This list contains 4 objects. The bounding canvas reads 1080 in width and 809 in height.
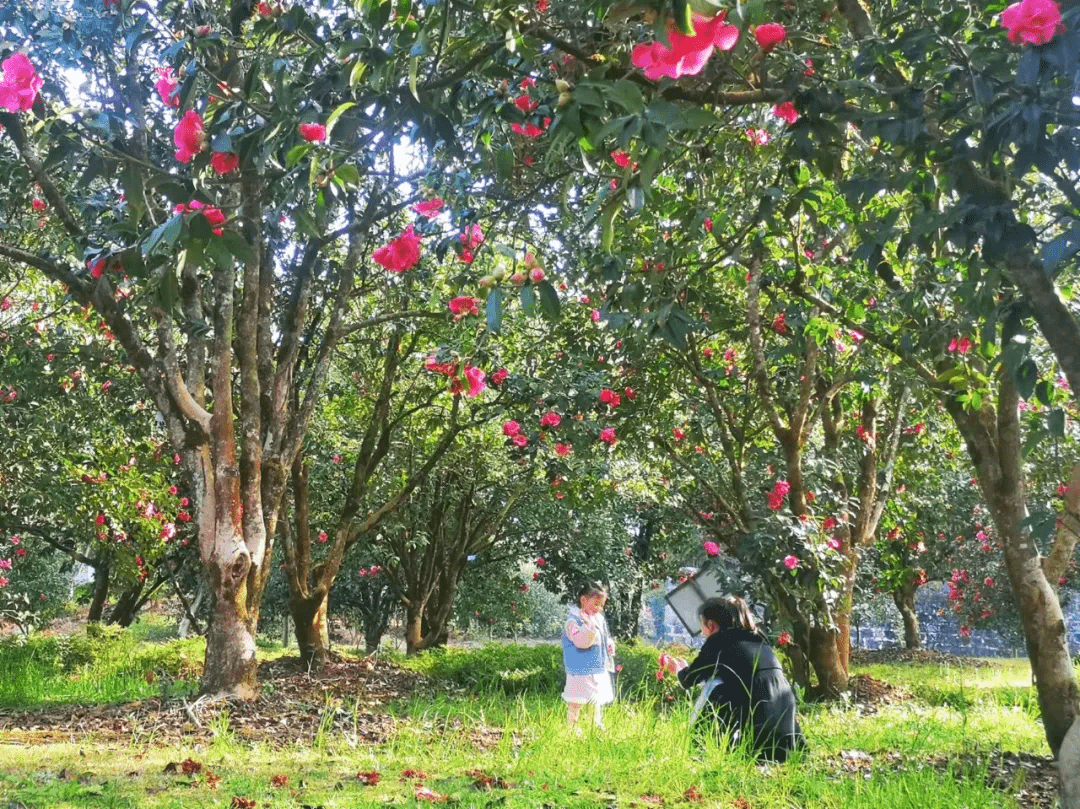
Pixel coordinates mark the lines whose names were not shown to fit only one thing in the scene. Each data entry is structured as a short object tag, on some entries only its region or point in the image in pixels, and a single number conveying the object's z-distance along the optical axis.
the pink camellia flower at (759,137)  4.14
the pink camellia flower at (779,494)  7.64
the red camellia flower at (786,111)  3.20
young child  5.89
